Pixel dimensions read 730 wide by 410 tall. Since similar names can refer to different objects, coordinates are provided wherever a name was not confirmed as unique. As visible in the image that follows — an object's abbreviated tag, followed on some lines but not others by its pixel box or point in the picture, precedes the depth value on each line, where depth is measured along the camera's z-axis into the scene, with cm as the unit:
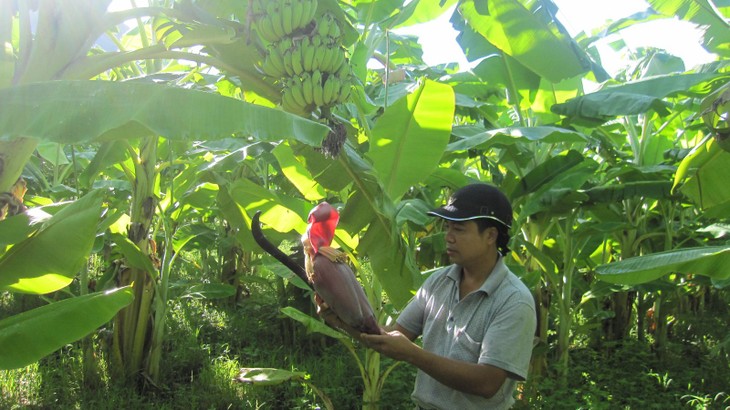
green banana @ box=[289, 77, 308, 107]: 209
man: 166
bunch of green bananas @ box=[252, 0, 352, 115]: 203
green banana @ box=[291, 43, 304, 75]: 204
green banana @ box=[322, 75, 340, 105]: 208
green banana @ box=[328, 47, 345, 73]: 208
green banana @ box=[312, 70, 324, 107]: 205
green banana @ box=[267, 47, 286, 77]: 212
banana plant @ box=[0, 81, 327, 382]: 164
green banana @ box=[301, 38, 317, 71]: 203
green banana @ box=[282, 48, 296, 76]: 207
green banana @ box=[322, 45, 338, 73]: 205
